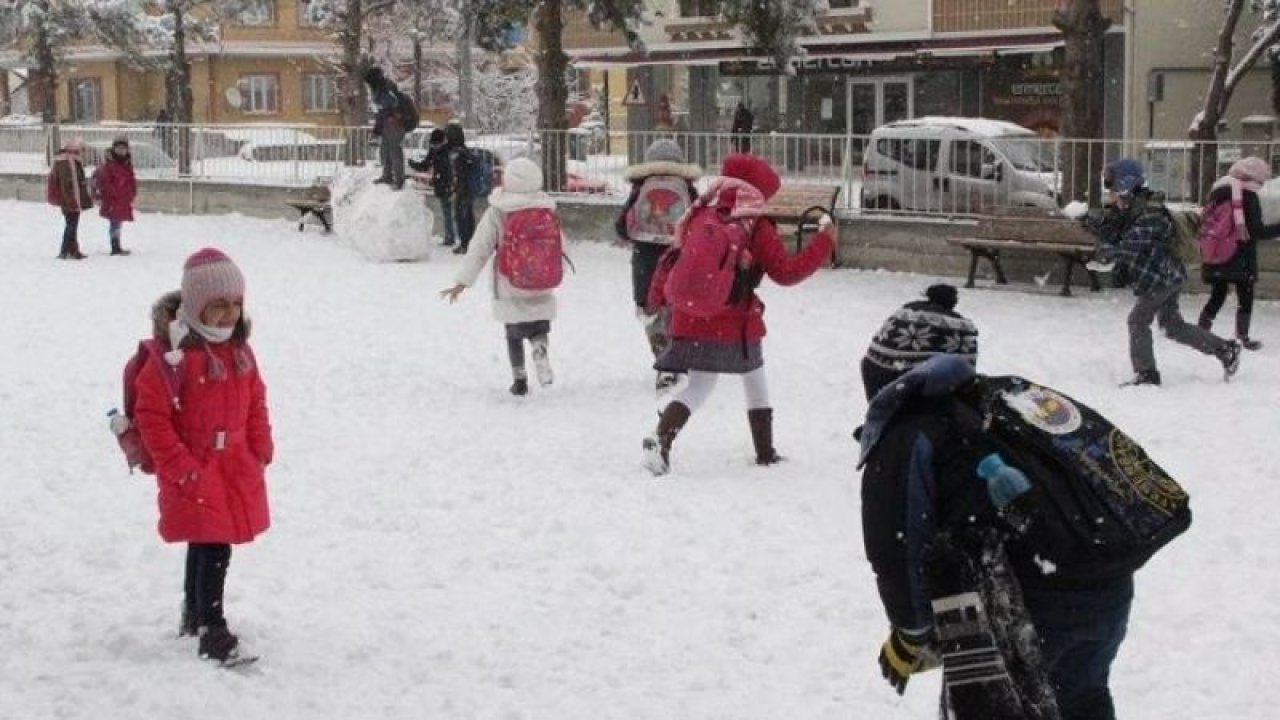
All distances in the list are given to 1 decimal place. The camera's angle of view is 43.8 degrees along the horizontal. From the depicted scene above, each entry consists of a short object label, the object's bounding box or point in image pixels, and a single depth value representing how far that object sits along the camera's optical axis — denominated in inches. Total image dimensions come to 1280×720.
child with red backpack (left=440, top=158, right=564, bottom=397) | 411.2
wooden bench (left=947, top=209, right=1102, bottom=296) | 601.0
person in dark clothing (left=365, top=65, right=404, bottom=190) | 794.2
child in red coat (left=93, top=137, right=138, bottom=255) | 778.2
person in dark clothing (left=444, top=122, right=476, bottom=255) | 784.3
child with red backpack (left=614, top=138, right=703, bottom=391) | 437.4
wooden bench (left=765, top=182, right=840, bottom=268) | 688.4
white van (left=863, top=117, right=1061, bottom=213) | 651.5
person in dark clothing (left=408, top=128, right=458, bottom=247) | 793.6
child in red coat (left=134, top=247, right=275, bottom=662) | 208.2
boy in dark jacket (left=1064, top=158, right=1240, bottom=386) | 408.2
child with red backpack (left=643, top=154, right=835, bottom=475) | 323.0
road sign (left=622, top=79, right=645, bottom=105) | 1180.5
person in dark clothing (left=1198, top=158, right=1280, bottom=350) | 451.5
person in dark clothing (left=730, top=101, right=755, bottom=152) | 1257.4
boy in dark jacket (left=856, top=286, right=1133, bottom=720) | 131.6
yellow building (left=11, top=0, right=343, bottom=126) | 2256.4
